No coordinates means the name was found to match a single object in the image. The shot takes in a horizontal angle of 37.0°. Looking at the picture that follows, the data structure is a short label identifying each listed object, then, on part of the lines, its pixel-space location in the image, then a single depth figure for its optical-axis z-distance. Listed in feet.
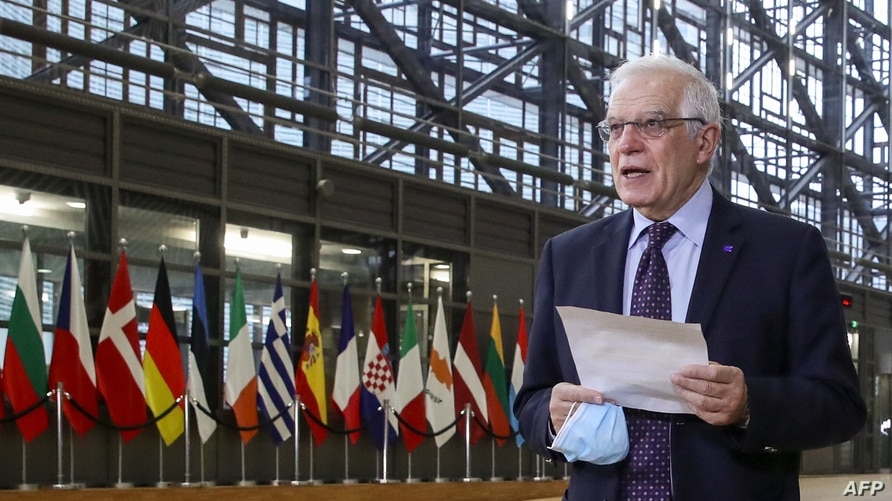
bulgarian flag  30.12
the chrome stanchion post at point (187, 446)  33.47
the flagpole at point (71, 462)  31.45
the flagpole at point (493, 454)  44.52
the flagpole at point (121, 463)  32.81
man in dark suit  7.31
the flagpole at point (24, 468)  30.73
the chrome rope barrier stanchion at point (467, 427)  41.57
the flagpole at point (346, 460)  39.40
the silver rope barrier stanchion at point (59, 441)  30.66
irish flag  34.94
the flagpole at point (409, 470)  41.52
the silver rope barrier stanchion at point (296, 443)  36.29
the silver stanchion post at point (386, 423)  38.88
